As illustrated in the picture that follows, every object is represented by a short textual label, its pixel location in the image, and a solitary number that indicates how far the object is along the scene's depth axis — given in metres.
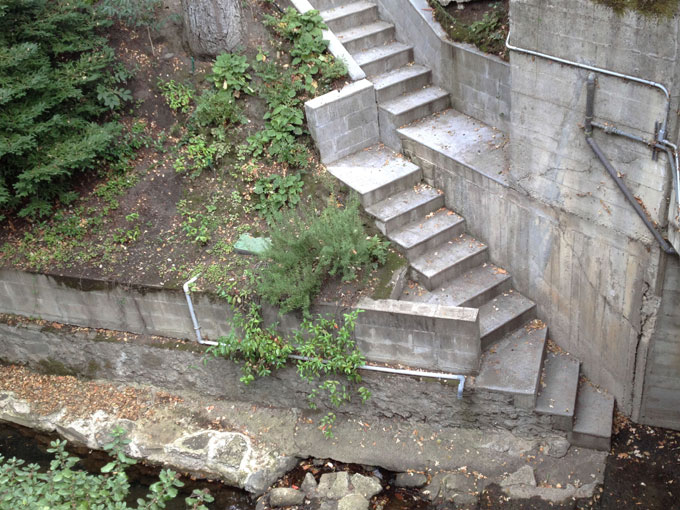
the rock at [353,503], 7.80
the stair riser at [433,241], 8.95
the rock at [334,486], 8.01
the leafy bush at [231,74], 10.27
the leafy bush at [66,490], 4.84
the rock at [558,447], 7.96
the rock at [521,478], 7.75
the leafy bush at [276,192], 9.59
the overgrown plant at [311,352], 8.25
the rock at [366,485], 7.98
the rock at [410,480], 7.98
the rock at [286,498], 8.03
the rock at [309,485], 8.13
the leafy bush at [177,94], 10.60
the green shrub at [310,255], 8.03
